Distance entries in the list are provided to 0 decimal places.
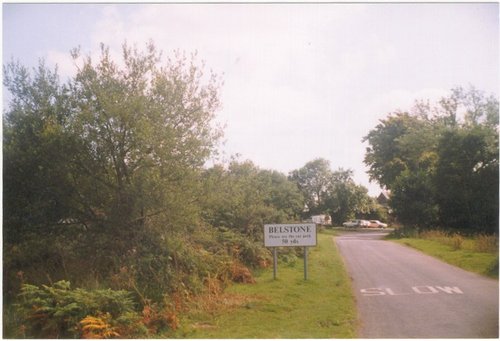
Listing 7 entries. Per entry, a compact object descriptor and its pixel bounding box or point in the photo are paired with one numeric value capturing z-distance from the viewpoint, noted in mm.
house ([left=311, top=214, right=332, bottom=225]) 31975
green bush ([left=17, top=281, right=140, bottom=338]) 9383
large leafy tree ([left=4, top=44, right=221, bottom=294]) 12445
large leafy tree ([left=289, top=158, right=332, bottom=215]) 34312
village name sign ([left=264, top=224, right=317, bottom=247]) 16078
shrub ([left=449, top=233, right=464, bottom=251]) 23916
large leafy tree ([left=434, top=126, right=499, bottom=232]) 25844
